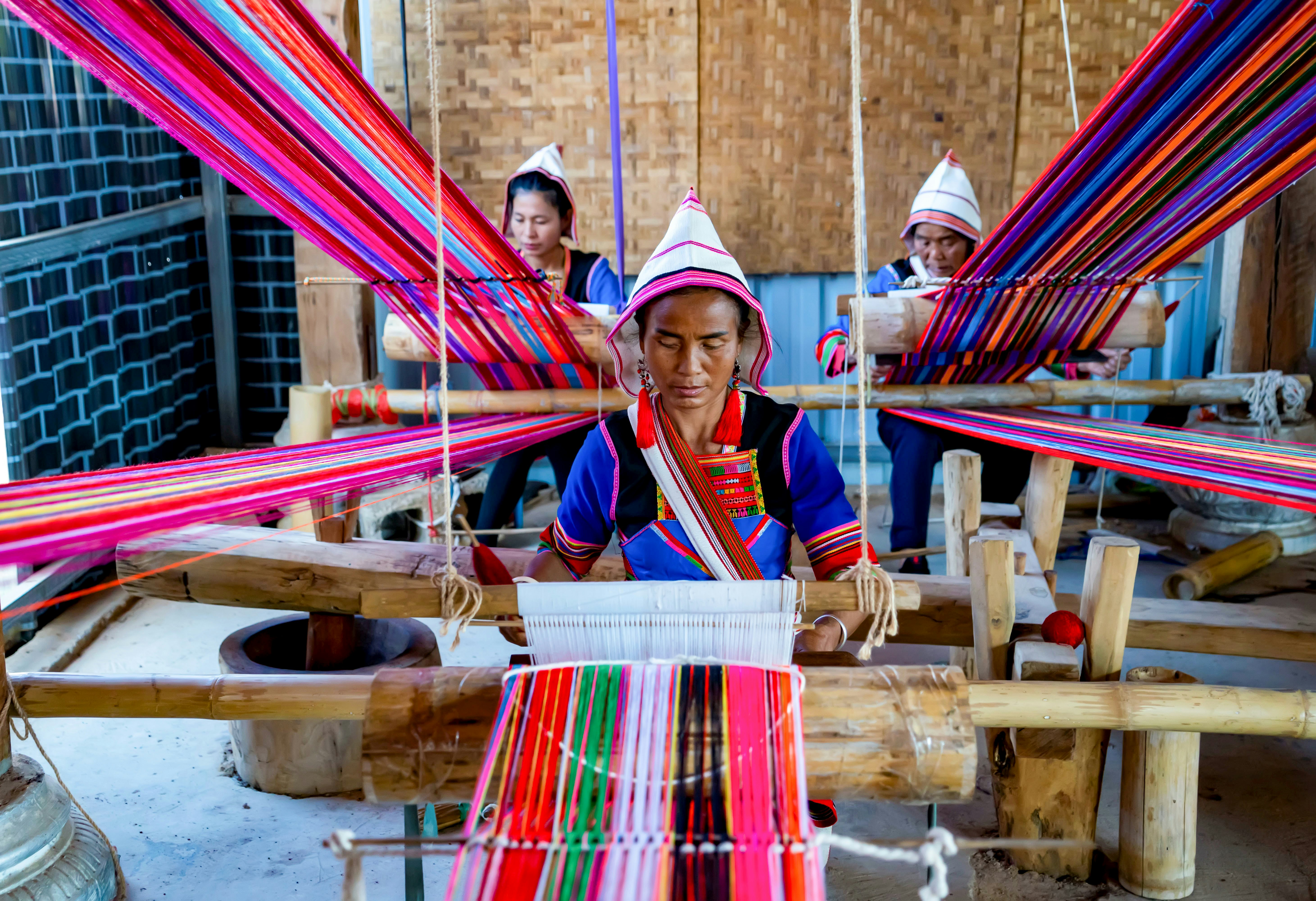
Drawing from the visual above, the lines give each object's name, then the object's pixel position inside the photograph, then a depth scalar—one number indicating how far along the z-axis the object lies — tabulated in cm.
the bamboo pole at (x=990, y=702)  153
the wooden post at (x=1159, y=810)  190
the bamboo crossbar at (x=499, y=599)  137
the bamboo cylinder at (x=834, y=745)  120
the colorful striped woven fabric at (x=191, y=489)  119
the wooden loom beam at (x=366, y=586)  209
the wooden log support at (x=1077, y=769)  188
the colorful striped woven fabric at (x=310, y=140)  152
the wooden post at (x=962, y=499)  258
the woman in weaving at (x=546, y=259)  335
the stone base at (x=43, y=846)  171
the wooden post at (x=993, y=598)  190
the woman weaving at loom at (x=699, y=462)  171
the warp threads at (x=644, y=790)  103
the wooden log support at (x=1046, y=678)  176
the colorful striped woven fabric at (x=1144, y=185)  182
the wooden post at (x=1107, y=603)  184
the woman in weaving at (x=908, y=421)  325
